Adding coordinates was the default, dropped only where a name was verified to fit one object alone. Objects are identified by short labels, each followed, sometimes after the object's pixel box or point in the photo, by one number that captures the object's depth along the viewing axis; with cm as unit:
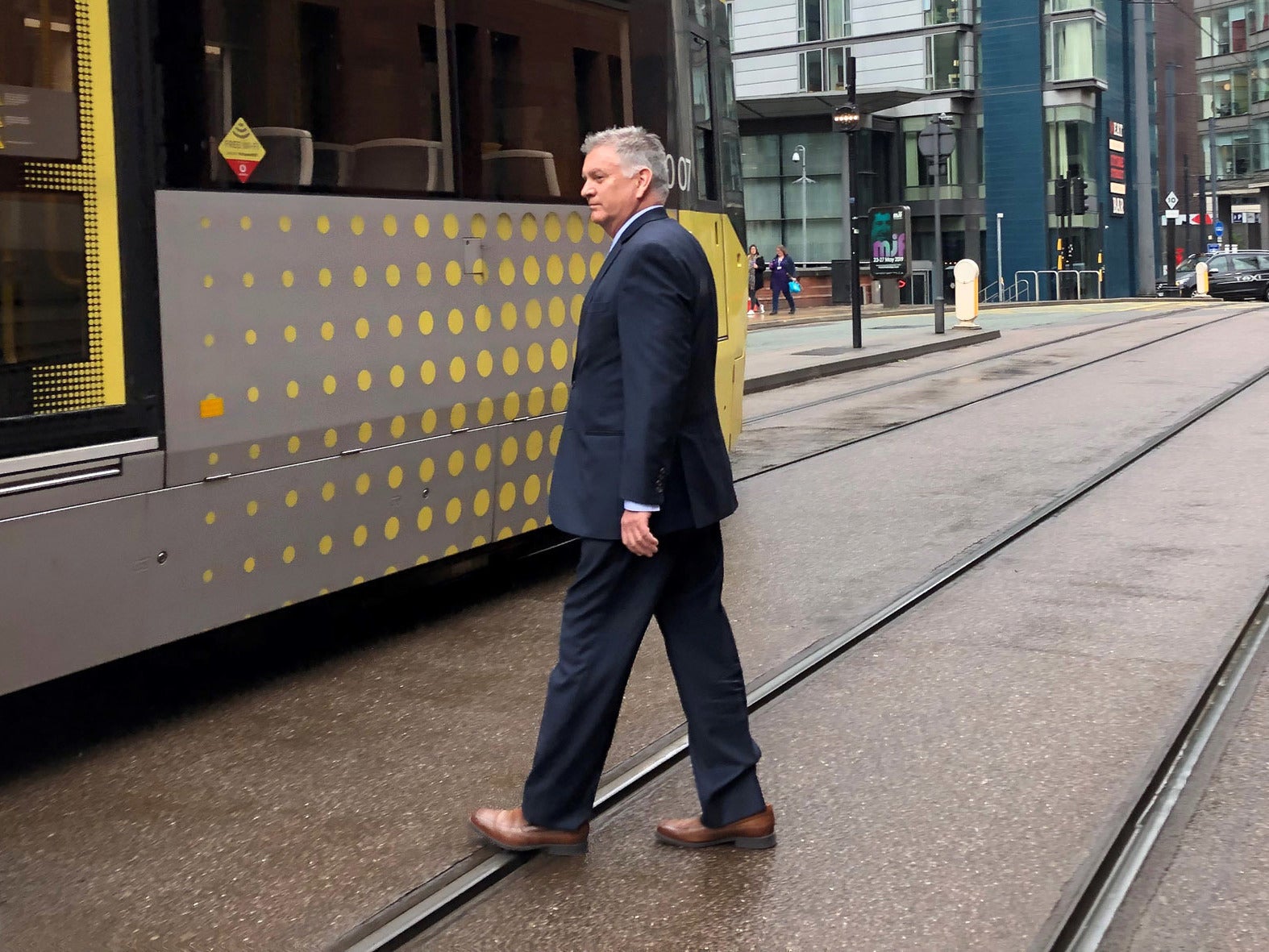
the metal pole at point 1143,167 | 5516
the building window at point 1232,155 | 8650
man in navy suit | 360
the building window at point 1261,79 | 8581
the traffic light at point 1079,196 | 3428
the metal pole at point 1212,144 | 6506
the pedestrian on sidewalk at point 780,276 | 3734
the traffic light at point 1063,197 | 3466
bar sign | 5403
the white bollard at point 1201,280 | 4575
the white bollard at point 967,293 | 2750
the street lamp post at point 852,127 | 2139
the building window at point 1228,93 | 8750
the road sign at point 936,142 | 2462
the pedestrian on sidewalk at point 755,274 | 3819
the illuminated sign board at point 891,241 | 2817
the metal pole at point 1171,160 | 5362
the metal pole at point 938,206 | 2475
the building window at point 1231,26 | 8650
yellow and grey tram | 430
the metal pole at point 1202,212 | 6122
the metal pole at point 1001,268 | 5197
